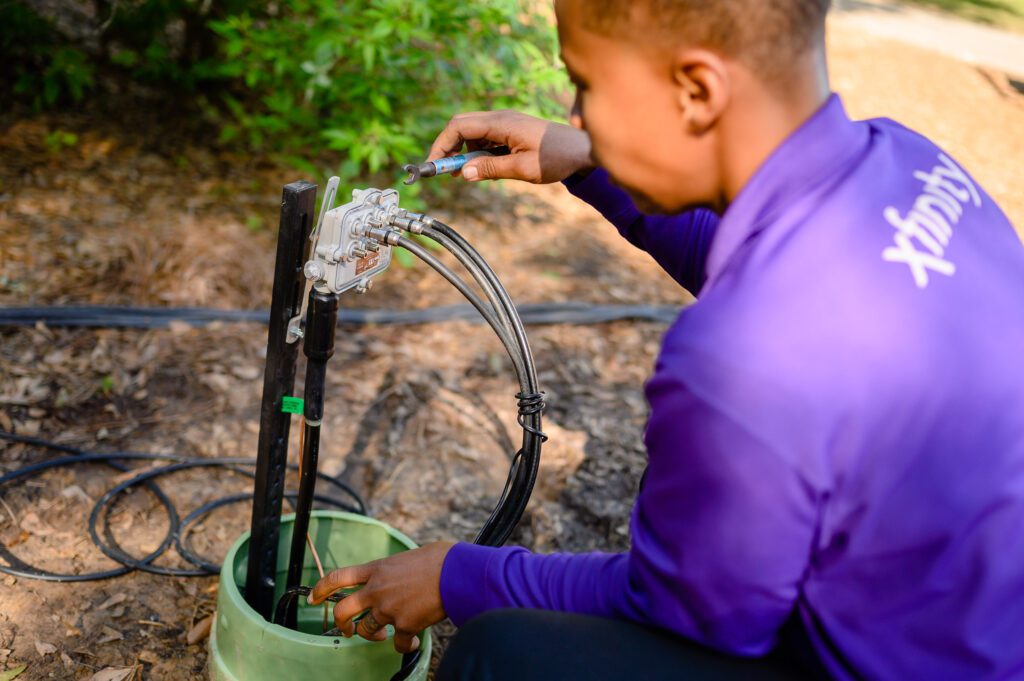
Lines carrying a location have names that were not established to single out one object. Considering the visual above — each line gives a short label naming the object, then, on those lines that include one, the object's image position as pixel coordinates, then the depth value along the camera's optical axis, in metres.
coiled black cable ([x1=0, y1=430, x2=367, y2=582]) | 2.04
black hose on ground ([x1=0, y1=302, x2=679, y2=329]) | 2.77
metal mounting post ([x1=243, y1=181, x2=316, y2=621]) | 1.44
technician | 0.94
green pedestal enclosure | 1.49
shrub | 2.96
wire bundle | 1.47
